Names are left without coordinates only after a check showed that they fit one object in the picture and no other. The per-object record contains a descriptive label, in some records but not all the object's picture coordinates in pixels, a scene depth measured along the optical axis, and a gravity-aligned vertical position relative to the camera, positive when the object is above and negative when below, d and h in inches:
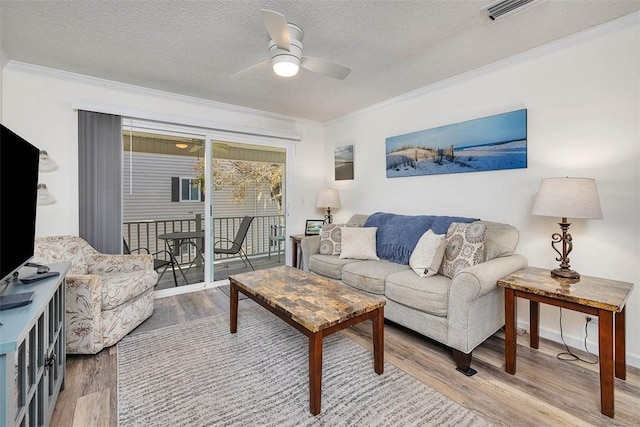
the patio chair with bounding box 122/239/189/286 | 129.7 -21.2
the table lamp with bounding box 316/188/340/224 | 166.7 +9.1
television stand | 34.3 -21.8
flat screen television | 45.9 +3.1
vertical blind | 115.0 +15.4
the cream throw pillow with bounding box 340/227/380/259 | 124.3 -12.4
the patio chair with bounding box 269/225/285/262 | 174.9 -12.5
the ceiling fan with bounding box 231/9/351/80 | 76.2 +43.6
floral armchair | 83.7 -23.1
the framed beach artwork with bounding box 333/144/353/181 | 170.2 +31.4
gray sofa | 76.7 -23.9
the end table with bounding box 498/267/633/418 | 60.7 -20.3
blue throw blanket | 113.6 -7.3
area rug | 60.9 -41.5
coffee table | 61.9 -22.7
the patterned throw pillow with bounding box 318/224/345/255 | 132.9 -11.6
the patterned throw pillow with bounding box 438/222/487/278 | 92.0 -11.4
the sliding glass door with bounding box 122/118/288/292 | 132.5 +8.8
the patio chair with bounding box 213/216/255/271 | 157.8 -13.6
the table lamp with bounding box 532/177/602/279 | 73.9 +2.5
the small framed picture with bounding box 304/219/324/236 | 173.6 -7.3
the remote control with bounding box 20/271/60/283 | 54.4 -11.4
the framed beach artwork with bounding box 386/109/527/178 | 101.4 +26.6
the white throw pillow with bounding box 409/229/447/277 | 95.0 -13.9
